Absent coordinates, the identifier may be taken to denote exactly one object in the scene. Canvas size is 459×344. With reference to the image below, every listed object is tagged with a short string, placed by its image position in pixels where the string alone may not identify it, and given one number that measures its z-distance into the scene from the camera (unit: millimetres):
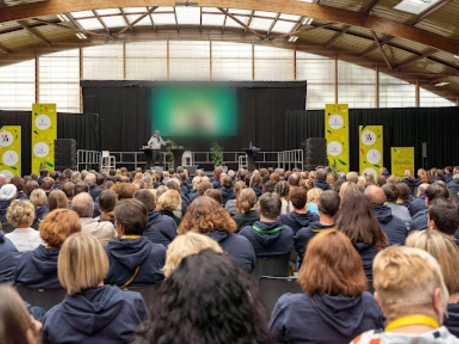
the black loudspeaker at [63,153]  15766
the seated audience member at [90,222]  4367
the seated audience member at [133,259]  3320
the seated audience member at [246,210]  5320
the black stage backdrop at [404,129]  20438
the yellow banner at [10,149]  18672
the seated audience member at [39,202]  5844
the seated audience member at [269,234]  4340
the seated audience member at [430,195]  4883
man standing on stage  16250
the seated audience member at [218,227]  3793
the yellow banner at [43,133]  18188
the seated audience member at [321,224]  4363
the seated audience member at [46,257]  3273
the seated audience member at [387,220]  4465
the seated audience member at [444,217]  3701
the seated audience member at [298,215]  5152
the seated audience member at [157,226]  4516
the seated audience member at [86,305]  2271
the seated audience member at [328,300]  2225
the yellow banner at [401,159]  20484
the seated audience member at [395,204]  5766
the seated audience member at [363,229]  3529
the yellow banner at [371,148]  19922
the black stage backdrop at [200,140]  20609
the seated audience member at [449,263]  2162
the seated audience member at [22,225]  4352
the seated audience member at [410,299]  1492
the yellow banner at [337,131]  18828
